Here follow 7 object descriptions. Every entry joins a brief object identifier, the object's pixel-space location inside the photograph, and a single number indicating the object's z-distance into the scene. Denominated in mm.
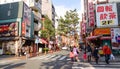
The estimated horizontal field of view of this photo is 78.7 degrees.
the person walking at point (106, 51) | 5843
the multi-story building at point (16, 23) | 11749
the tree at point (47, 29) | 16819
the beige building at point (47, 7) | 22147
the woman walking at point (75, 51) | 6912
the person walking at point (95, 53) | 6169
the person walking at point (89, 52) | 6642
